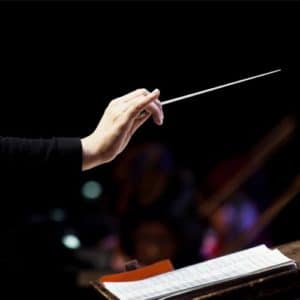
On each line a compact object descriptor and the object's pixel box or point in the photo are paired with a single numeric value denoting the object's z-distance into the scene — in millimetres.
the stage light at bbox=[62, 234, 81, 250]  7352
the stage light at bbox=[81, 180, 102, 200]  9194
